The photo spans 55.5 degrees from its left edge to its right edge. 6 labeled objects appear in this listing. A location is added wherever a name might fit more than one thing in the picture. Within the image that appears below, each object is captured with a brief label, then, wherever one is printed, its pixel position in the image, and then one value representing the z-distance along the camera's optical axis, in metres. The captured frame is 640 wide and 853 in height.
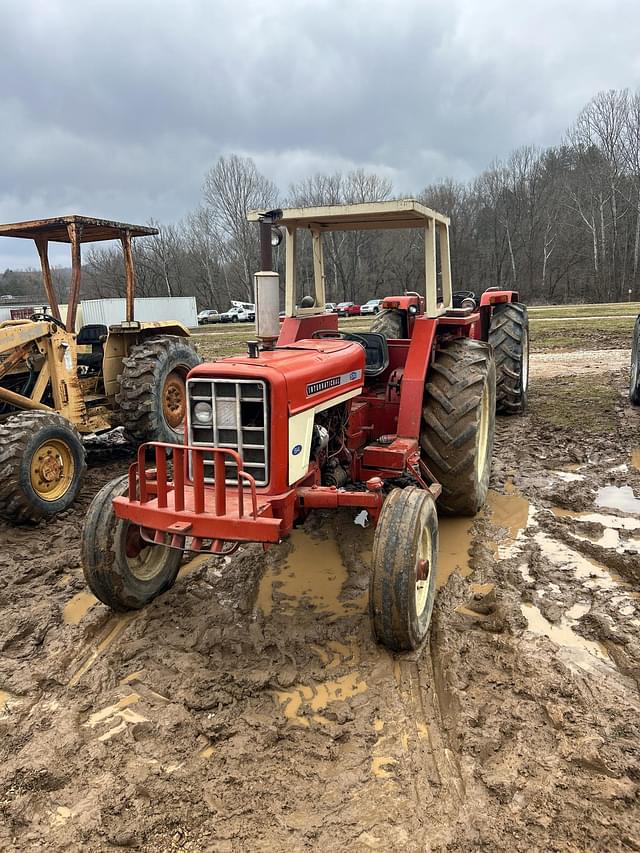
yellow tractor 5.16
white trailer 33.56
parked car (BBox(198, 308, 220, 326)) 41.58
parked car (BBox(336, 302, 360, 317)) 36.06
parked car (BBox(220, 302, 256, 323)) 41.34
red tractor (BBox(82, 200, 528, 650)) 3.14
